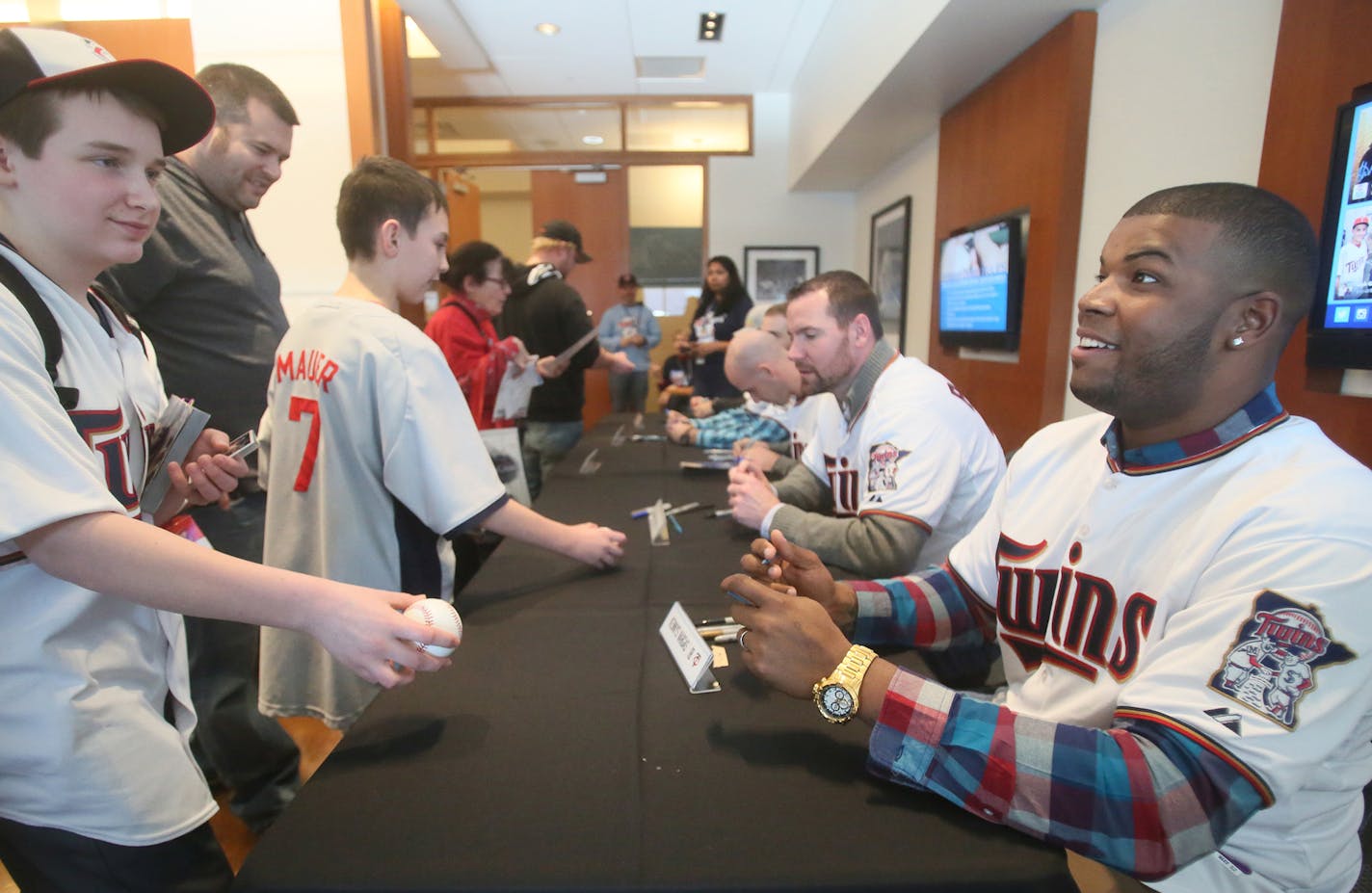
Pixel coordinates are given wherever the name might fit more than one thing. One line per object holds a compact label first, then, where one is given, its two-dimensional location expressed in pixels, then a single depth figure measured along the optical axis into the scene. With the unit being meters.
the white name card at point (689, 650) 0.89
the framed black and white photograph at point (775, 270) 6.13
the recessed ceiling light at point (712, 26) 4.32
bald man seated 2.69
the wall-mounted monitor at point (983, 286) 2.90
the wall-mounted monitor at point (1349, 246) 1.35
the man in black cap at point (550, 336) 3.13
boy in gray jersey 1.19
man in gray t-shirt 1.50
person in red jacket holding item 2.68
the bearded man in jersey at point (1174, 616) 0.59
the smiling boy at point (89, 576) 0.63
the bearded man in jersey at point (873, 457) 1.40
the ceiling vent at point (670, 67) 5.11
